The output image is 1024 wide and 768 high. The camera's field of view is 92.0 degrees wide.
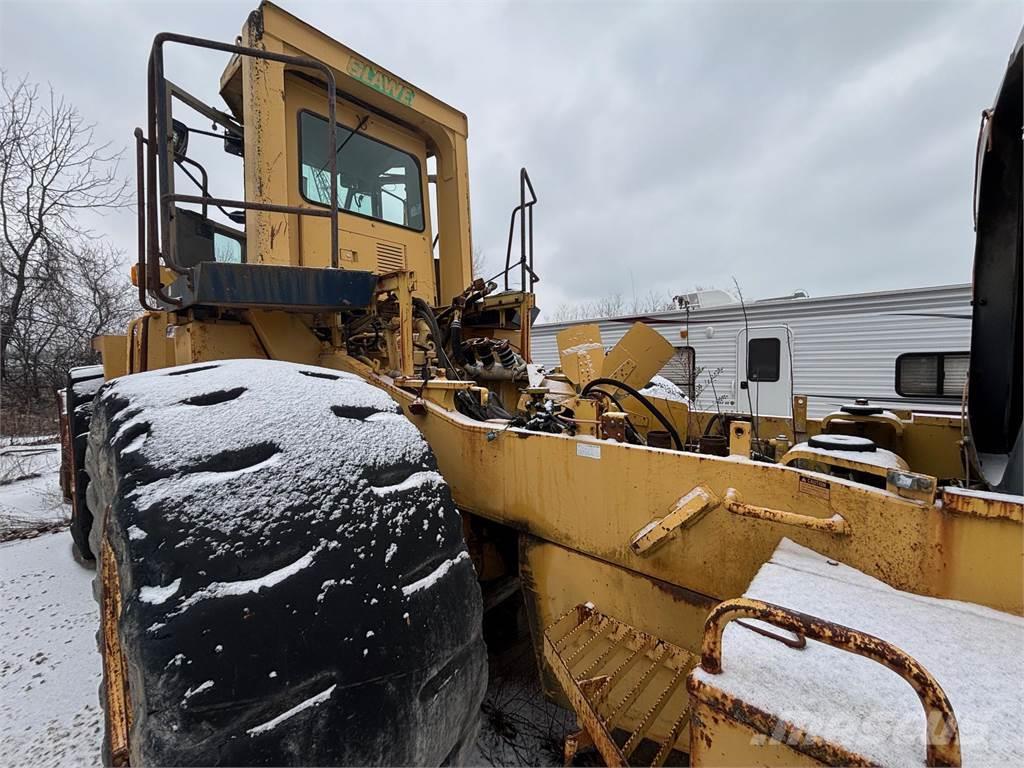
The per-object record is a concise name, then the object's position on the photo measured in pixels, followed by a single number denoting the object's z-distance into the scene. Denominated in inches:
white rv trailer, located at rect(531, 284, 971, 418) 274.1
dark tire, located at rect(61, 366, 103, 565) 111.3
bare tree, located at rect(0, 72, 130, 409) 471.2
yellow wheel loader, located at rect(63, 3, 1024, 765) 33.6
